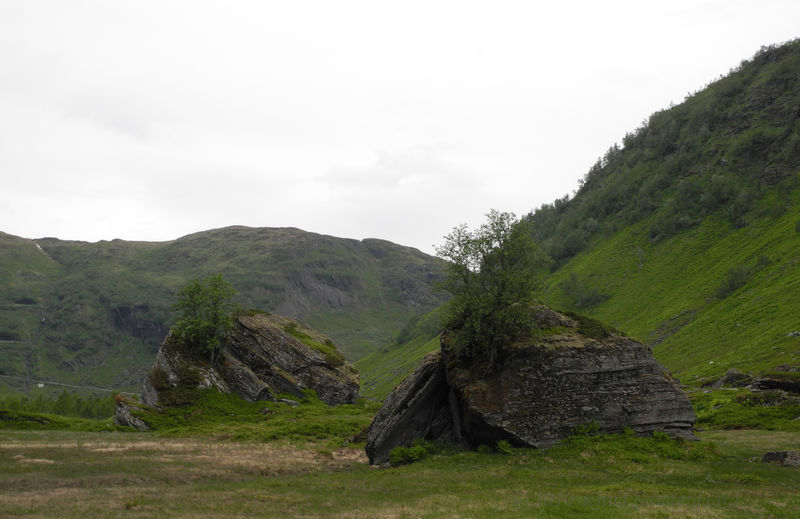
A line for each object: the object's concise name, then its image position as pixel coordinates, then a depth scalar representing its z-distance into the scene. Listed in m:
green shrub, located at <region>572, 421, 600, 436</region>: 40.38
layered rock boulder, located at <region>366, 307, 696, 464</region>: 40.94
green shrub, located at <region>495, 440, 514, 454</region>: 39.84
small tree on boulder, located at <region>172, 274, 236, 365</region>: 85.25
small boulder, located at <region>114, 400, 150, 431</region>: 67.25
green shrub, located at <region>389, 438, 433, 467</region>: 40.91
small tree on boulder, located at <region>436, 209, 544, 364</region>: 45.44
